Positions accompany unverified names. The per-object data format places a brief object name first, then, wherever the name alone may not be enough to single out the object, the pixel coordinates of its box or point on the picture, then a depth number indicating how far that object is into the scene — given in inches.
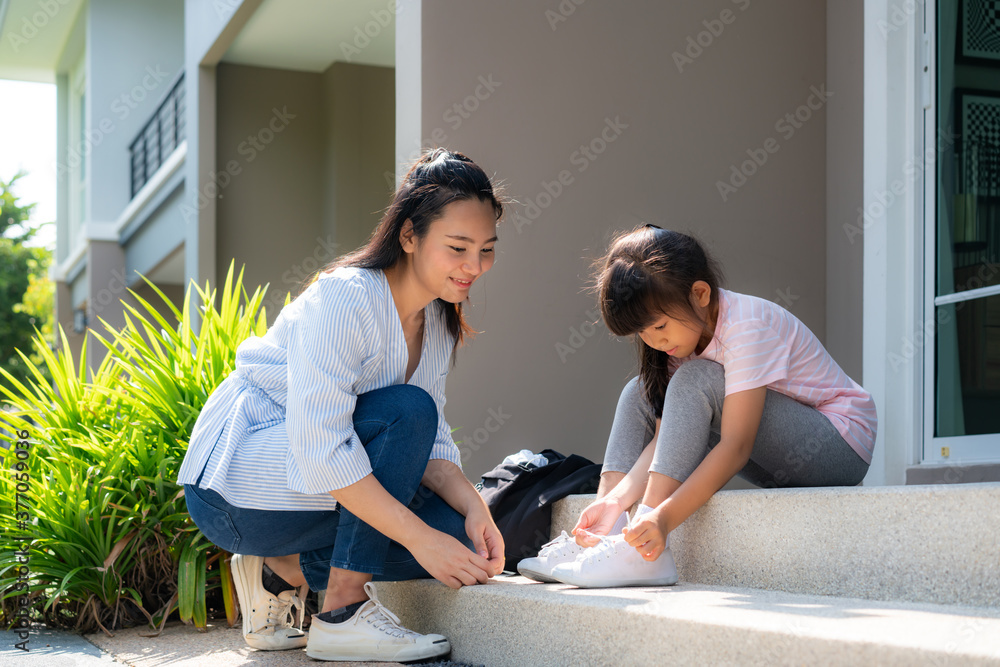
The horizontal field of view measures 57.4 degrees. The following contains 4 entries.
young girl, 71.7
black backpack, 90.6
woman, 67.4
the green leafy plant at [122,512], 96.3
